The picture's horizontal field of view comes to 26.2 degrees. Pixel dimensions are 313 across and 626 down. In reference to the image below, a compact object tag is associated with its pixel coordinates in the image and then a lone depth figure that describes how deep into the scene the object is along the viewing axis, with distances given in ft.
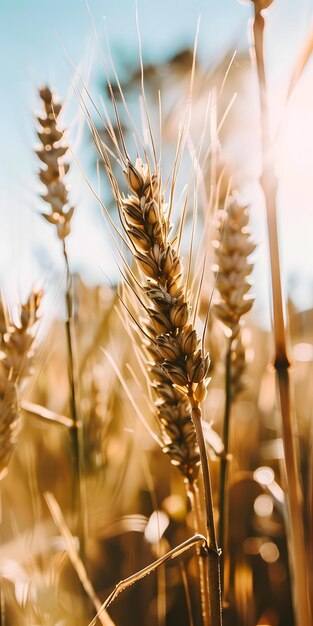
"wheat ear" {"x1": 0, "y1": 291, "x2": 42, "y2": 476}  0.94
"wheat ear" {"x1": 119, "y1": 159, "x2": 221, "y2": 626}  0.66
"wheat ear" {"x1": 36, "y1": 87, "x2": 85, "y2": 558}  1.02
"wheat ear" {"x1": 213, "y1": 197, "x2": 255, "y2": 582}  0.99
